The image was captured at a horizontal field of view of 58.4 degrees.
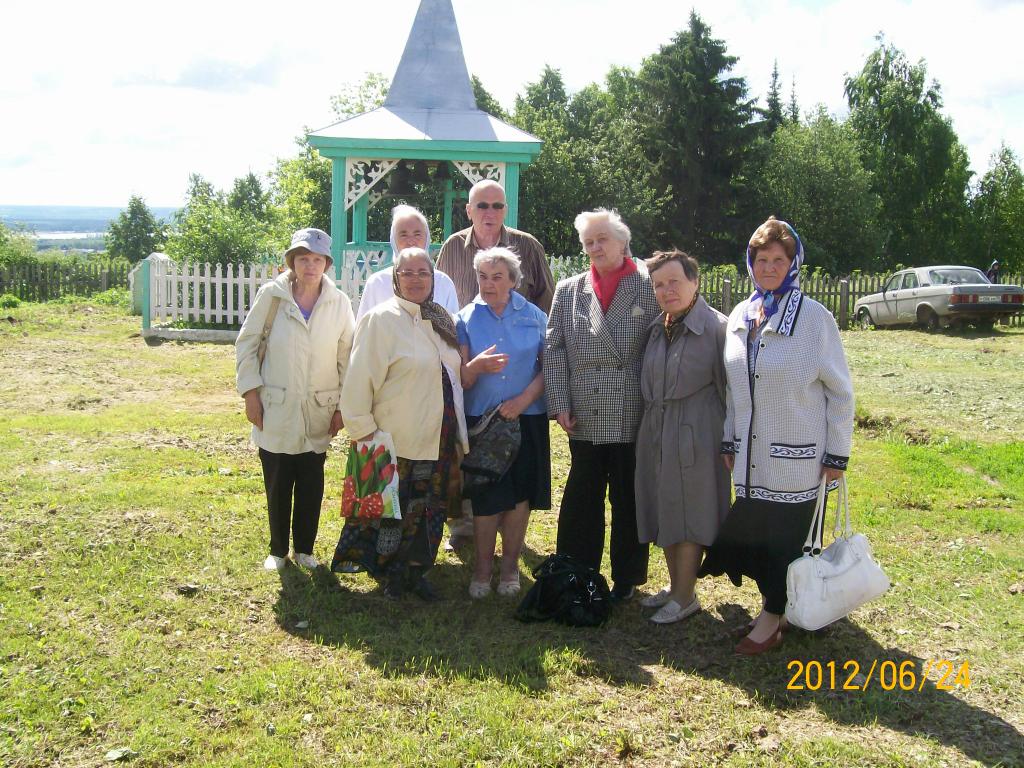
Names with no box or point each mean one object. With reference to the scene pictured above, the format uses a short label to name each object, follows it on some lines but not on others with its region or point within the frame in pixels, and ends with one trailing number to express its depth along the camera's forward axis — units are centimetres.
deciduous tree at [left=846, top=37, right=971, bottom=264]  4312
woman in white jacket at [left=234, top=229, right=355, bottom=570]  480
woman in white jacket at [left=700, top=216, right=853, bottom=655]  388
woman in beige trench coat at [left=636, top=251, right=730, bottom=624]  423
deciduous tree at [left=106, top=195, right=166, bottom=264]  5500
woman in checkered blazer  447
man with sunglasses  517
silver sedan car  1855
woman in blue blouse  459
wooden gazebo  1274
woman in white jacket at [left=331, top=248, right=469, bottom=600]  443
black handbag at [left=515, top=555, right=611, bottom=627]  444
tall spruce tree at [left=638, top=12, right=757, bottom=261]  3459
